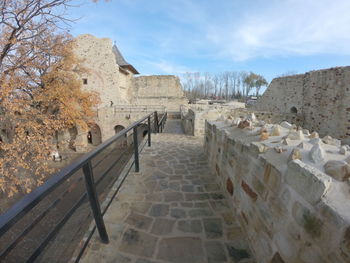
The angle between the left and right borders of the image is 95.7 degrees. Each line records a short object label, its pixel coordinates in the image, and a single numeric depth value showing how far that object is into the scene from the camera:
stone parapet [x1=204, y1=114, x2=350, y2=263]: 0.71
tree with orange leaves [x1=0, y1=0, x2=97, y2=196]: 5.57
